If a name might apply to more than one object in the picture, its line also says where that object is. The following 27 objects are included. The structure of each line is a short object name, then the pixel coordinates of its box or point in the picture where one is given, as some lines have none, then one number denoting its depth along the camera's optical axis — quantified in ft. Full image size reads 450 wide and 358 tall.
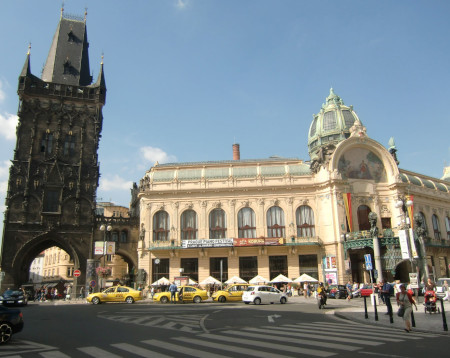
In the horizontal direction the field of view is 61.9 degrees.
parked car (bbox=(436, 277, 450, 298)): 99.91
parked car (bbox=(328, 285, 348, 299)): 110.93
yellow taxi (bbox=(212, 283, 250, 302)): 104.53
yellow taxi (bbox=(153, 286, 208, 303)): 99.96
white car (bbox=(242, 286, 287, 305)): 91.15
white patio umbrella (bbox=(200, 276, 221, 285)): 128.06
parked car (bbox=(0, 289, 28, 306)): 94.46
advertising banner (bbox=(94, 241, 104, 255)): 110.42
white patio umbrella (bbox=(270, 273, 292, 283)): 129.39
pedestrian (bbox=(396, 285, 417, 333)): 42.16
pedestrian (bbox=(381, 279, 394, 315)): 54.70
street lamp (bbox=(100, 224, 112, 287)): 107.76
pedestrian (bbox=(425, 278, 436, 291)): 62.55
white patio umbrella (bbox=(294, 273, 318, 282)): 127.95
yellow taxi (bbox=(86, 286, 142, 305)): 96.99
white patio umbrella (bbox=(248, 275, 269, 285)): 128.26
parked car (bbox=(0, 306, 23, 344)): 36.19
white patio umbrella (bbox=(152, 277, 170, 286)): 129.39
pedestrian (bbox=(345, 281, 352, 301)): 112.49
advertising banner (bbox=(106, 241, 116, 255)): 112.59
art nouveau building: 140.87
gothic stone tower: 149.79
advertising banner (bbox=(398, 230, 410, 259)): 88.33
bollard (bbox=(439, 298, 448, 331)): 41.70
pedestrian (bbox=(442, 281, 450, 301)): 97.83
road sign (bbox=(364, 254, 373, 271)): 81.73
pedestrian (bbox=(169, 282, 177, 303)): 96.02
